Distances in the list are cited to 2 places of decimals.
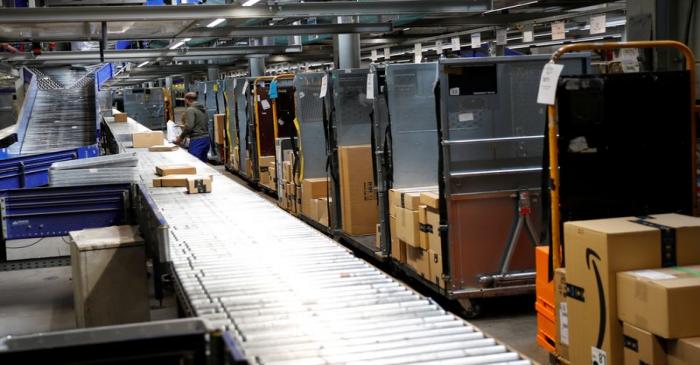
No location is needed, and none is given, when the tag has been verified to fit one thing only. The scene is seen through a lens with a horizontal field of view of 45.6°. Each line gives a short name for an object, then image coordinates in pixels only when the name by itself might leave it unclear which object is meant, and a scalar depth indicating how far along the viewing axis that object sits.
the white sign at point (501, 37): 11.53
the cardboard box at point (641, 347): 4.08
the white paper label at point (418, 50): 14.20
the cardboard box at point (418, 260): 7.04
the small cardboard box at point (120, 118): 19.23
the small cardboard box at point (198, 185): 6.71
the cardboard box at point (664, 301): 3.95
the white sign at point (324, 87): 9.41
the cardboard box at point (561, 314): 4.82
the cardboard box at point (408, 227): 7.12
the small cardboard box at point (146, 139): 12.04
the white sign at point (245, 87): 14.55
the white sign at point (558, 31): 10.07
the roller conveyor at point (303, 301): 2.68
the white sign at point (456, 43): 13.73
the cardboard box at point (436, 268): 6.73
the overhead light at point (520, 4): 8.91
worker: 16.95
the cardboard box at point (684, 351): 3.89
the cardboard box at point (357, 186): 9.33
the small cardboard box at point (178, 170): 7.60
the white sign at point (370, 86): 7.87
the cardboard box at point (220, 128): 18.17
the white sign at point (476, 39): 12.26
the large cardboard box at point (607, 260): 4.31
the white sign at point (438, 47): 14.52
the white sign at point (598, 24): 8.59
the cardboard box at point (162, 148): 11.02
